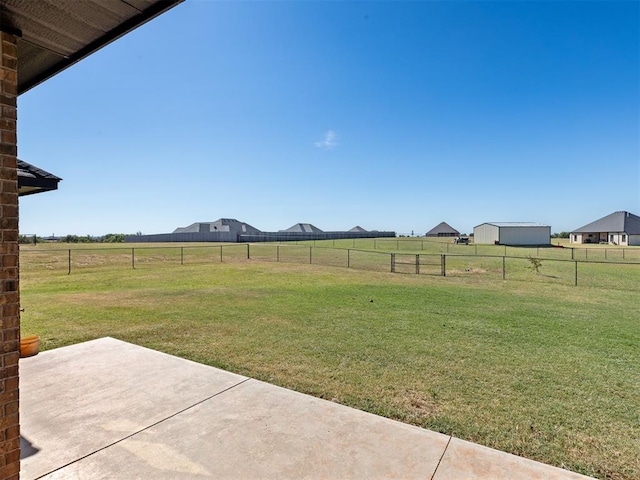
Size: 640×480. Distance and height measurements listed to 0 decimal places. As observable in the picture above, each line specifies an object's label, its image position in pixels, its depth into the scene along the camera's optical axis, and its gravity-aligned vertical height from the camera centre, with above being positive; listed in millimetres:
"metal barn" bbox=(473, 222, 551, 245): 49750 +511
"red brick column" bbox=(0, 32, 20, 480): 1819 -218
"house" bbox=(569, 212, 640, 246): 50188 +1106
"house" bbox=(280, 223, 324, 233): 87000 +2329
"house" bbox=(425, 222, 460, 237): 89250 +1657
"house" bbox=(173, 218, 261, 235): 70188 +2115
